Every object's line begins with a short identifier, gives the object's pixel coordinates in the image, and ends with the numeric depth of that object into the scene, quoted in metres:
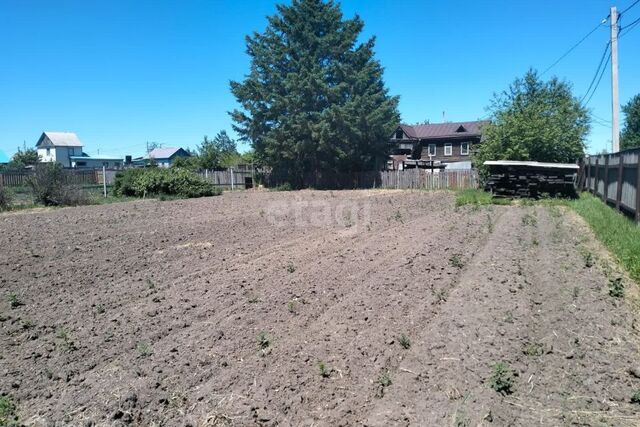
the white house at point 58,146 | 78.69
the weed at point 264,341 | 4.53
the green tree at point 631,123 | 67.94
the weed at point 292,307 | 5.48
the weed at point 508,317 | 5.04
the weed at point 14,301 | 6.12
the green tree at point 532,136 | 25.36
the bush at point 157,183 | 27.14
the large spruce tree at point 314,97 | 35.00
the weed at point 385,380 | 3.76
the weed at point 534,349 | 4.26
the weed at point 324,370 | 3.94
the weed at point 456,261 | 7.35
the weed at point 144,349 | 4.44
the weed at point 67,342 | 4.61
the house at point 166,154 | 86.44
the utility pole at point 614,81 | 18.50
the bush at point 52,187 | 21.62
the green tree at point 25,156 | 58.72
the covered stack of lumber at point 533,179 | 19.88
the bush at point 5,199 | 20.25
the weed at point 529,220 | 12.23
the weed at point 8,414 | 3.40
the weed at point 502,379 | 3.65
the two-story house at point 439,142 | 56.09
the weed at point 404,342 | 4.42
